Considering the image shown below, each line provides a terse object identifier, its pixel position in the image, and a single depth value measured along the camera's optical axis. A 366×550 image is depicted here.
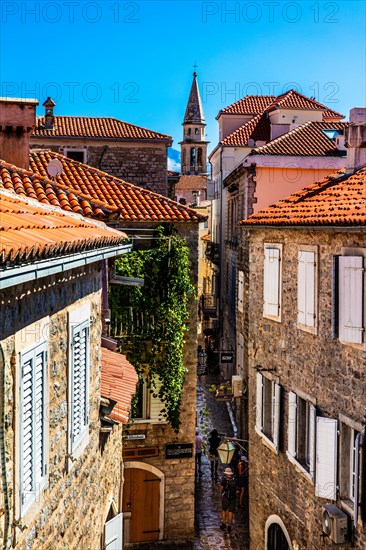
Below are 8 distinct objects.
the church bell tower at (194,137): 86.12
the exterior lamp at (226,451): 16.91
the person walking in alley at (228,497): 18.61
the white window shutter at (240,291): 25.43
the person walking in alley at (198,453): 22.06
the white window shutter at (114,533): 9.12
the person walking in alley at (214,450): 22.95
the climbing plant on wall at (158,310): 17.23
